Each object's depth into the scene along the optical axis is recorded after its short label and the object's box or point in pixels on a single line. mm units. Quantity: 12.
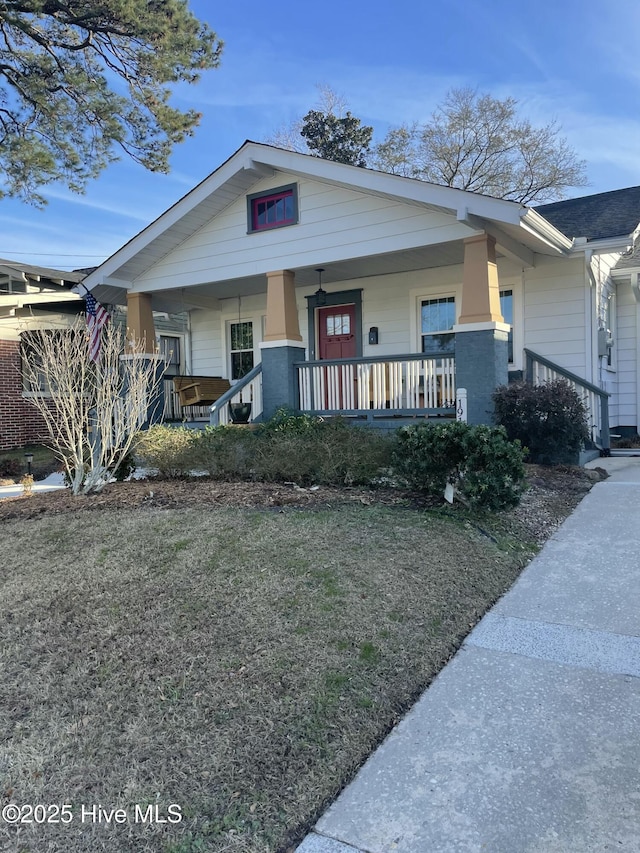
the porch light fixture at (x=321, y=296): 11228
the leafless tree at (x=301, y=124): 26328
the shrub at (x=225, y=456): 7453
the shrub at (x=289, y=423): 8508
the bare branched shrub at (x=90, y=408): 6891
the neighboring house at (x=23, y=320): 13094
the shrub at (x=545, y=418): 7523
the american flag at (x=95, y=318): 10492
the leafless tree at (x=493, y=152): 23781
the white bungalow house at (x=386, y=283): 8164
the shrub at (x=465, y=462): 5152
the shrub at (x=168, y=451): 7695
